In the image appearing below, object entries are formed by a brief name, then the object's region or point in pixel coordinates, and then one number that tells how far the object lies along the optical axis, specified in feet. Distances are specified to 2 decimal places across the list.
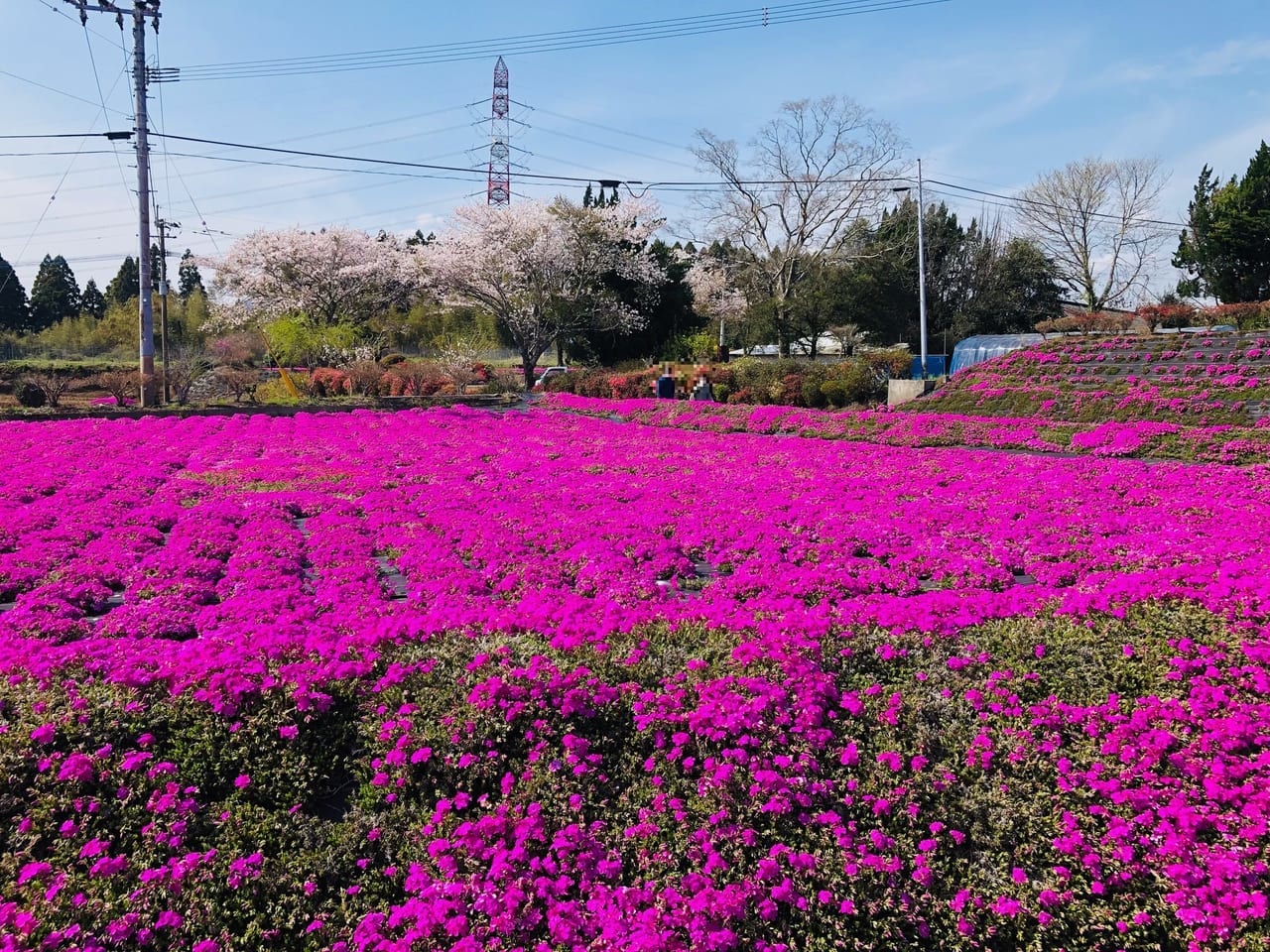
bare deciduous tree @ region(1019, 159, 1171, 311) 128.26
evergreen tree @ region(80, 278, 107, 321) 192.85
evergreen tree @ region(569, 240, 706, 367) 118.62
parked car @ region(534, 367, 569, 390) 89.73
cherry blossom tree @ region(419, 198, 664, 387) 103.86
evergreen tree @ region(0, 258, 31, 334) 172.35
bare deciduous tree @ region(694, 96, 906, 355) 112.27
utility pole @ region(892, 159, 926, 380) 79.05
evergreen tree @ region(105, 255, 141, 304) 189.98
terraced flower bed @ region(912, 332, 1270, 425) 43.80
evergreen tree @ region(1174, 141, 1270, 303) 110.73
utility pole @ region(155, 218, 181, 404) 93.72
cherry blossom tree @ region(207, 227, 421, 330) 127.54
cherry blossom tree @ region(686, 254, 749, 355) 127.54
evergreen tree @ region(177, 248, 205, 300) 189.32
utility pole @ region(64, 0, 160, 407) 62.69
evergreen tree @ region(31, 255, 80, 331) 183.93
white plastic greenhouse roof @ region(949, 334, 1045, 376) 95.44
